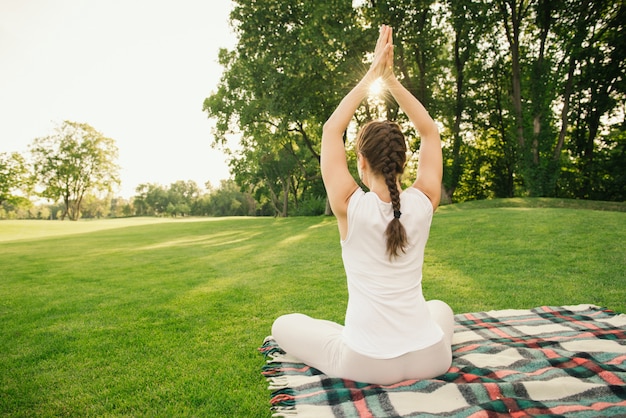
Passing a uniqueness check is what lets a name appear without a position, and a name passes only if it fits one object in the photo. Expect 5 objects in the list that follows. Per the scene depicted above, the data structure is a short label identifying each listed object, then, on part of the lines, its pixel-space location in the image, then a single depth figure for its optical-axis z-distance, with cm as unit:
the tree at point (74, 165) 4822
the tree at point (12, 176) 3755
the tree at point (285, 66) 1597
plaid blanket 196
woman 202
